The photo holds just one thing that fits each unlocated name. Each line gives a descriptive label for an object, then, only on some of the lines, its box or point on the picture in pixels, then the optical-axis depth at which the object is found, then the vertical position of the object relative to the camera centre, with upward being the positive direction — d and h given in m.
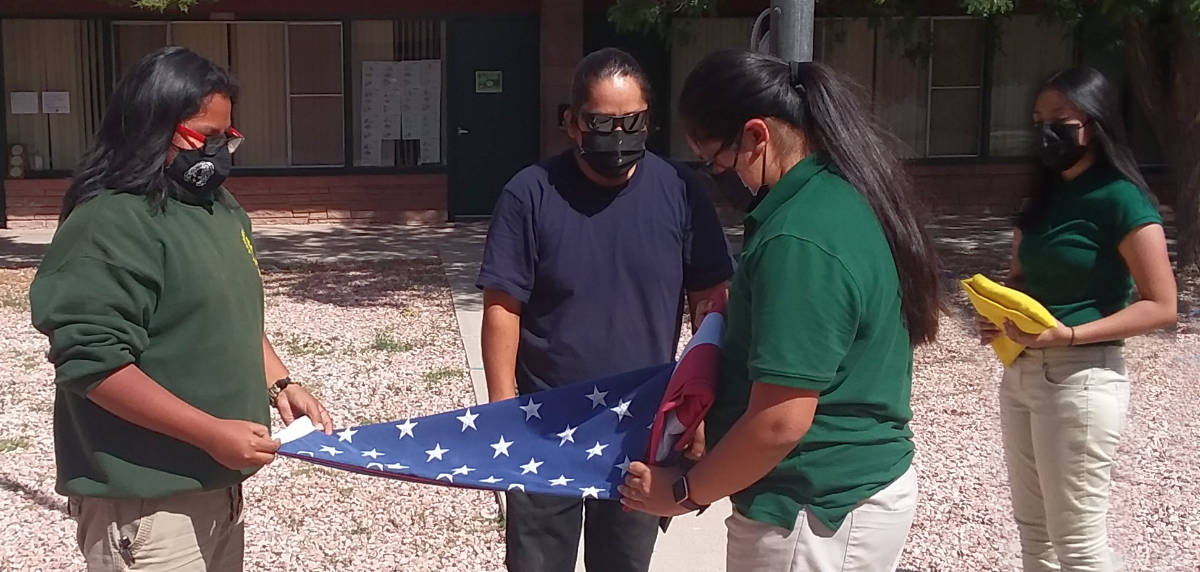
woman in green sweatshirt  2.75 -0.47
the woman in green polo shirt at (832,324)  2.38 -0.39
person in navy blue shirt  3.48 -0.43
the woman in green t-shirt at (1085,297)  3.79 -0.53
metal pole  4.98 +0.29
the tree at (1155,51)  10.81 +0.54
